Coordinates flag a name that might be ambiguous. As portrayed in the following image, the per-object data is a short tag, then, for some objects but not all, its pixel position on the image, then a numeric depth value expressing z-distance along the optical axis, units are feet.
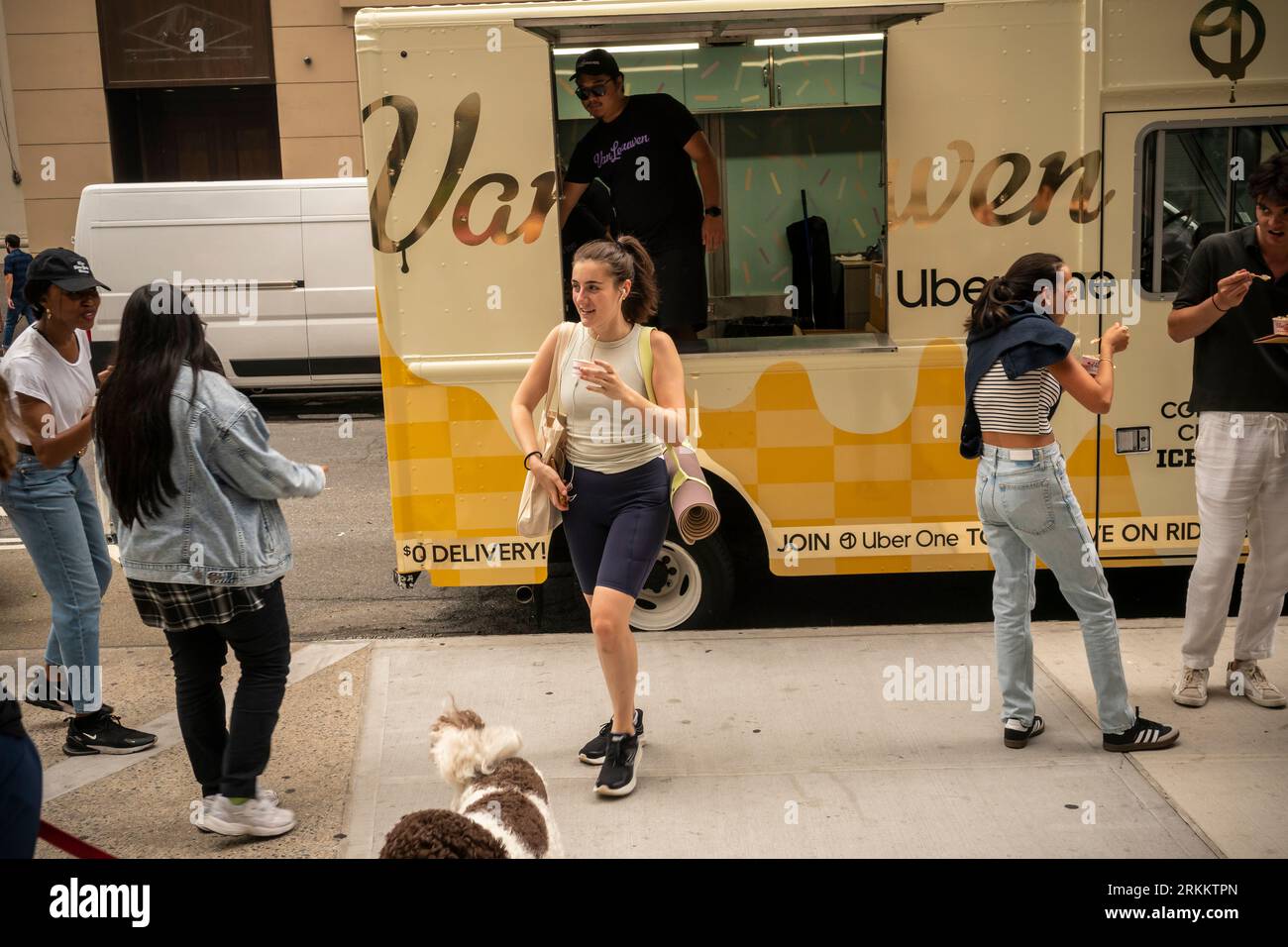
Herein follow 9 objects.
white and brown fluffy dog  8.73
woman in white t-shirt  14.74
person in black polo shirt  15.26
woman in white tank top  13.88
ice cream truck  18.03
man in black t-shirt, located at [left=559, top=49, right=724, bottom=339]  19.47
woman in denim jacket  12.26
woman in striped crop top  13.83
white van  43.11
